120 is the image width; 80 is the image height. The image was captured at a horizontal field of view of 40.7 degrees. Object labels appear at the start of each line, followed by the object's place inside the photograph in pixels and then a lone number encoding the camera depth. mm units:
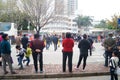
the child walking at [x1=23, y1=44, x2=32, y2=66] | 8003
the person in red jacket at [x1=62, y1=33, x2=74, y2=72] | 6896
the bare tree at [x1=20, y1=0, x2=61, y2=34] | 32350
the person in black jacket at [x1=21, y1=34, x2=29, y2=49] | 10668
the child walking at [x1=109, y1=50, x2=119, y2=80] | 5621
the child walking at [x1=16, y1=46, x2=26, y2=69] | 7533
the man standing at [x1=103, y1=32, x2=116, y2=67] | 7577
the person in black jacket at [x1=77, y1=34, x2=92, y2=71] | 7206
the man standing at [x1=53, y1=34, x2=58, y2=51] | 16127
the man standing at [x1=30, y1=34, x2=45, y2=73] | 6845
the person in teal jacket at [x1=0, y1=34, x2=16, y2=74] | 6589
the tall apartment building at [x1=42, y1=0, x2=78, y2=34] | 36530
